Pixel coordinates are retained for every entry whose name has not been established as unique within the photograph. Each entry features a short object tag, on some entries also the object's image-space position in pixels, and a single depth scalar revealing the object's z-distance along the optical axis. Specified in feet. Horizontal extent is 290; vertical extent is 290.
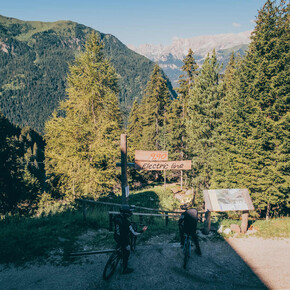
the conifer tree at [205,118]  65.10
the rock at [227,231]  29.57
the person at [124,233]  19.38
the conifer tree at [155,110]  122.01
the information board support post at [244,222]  30.17
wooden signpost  26.53
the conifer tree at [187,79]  103.77
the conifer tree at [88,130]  44.73
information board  28.94
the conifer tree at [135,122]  148.38
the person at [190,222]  22.27
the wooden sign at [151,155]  27.27
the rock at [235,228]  30.12
